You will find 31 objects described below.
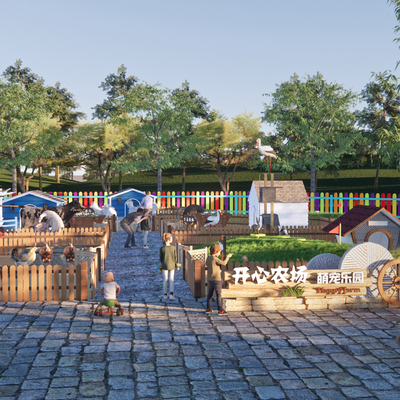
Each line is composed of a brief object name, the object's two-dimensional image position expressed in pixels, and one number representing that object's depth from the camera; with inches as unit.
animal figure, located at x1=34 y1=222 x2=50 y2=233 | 613.6
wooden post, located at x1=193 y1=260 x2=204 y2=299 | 372.7
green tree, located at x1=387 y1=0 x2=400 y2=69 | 590.7
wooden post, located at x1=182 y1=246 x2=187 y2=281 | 457.5
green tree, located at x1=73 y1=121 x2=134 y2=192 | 1540.4
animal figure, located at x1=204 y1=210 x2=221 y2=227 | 756.9
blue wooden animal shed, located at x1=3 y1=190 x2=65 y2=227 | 822.5
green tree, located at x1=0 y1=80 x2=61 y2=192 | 1357.0
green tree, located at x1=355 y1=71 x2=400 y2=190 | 1422.2
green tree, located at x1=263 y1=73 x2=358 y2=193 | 1309.1
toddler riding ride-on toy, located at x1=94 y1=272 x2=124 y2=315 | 317.4
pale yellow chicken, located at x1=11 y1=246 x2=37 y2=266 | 445.4
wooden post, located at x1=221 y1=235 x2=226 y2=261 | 388.6
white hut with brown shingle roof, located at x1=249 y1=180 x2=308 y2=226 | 772.6
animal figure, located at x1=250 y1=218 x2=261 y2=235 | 628.4
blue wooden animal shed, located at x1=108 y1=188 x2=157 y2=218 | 958.4
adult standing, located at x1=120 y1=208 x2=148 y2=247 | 638.5
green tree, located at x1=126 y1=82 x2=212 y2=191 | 1422.2
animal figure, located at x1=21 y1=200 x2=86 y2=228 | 717.3
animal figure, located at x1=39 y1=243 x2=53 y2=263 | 467.2
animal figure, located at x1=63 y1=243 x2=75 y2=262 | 479.8
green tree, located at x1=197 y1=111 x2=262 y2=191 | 1603.1
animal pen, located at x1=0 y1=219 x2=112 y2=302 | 356.2
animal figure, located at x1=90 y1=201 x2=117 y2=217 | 864.9
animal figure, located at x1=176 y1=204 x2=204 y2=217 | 828.6
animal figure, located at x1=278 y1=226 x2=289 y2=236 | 639.6
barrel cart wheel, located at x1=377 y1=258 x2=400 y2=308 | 350.9
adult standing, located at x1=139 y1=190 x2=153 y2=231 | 767.6
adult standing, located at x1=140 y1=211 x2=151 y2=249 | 640.4
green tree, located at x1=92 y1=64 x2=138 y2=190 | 2092.8
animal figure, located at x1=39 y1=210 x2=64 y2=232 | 620.1
